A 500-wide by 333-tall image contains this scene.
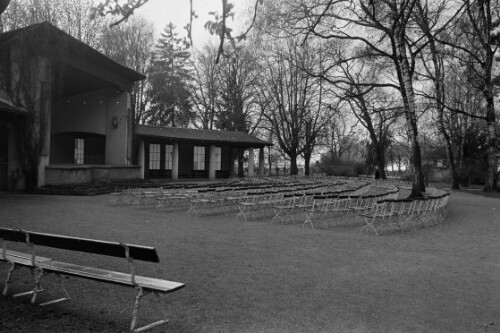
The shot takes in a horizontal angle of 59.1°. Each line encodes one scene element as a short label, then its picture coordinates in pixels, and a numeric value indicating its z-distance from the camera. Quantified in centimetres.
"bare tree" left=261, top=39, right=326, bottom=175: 4116
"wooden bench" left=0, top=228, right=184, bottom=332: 388
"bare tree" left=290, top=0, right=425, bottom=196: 1656
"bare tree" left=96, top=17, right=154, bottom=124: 3377
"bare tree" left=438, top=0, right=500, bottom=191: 2136
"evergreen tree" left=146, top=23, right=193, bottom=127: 4072
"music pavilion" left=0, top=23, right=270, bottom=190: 1997
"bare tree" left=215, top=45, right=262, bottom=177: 4272
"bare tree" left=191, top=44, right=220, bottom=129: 4415
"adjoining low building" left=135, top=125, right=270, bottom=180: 3269
